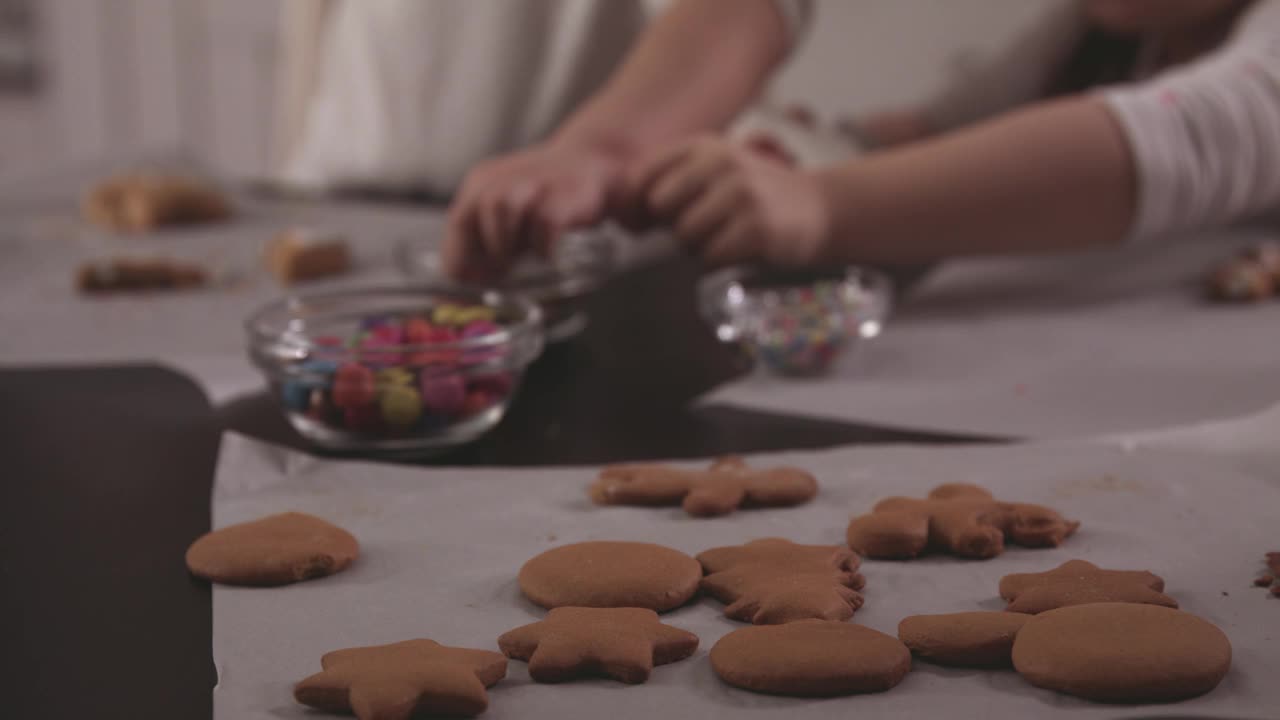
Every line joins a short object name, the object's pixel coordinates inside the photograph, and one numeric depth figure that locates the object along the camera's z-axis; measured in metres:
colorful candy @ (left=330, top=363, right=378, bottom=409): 0.77
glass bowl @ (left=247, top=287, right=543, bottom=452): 0.77
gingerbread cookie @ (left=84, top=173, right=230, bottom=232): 1.65
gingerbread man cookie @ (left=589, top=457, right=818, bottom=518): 0.68
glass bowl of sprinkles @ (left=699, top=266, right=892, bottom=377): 0.96
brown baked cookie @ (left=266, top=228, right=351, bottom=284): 1.36
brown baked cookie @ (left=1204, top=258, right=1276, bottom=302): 1.17
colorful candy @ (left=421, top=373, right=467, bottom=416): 0.78
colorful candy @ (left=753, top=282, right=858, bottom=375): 0.95
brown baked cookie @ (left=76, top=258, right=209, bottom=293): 1.31
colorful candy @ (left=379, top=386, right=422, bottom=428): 0.77
